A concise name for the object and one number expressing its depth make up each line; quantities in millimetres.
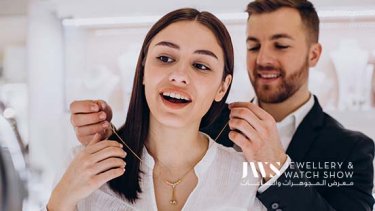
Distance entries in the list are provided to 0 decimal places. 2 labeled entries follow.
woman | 771
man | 806
